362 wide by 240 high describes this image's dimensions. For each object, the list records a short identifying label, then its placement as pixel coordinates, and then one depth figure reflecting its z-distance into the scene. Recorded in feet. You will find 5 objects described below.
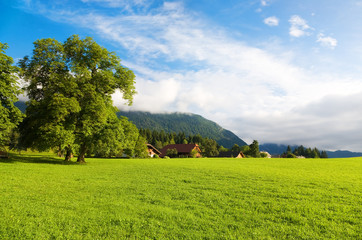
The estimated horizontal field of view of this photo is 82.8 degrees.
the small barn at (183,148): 387.14
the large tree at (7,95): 75.92
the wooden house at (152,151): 373.13
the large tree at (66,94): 88.17
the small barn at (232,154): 383.30
